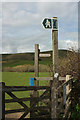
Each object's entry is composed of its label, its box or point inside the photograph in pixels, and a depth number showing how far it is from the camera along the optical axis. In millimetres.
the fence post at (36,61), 7027
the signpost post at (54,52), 5316
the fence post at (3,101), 4738
